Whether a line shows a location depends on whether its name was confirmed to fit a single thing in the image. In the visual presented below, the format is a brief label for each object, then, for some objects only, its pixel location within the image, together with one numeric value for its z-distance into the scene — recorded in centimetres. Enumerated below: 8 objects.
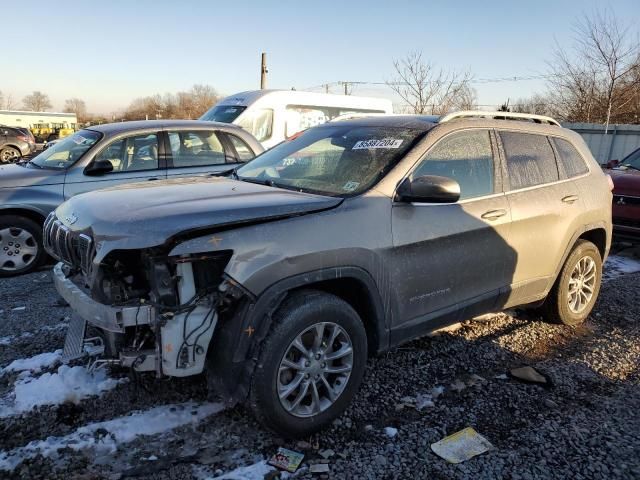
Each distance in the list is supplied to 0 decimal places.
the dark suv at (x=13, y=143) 2165
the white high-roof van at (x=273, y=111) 1145
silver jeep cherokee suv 266
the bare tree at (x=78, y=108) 10728
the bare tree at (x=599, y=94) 1705
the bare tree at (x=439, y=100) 2041
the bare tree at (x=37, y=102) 9657
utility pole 2845
